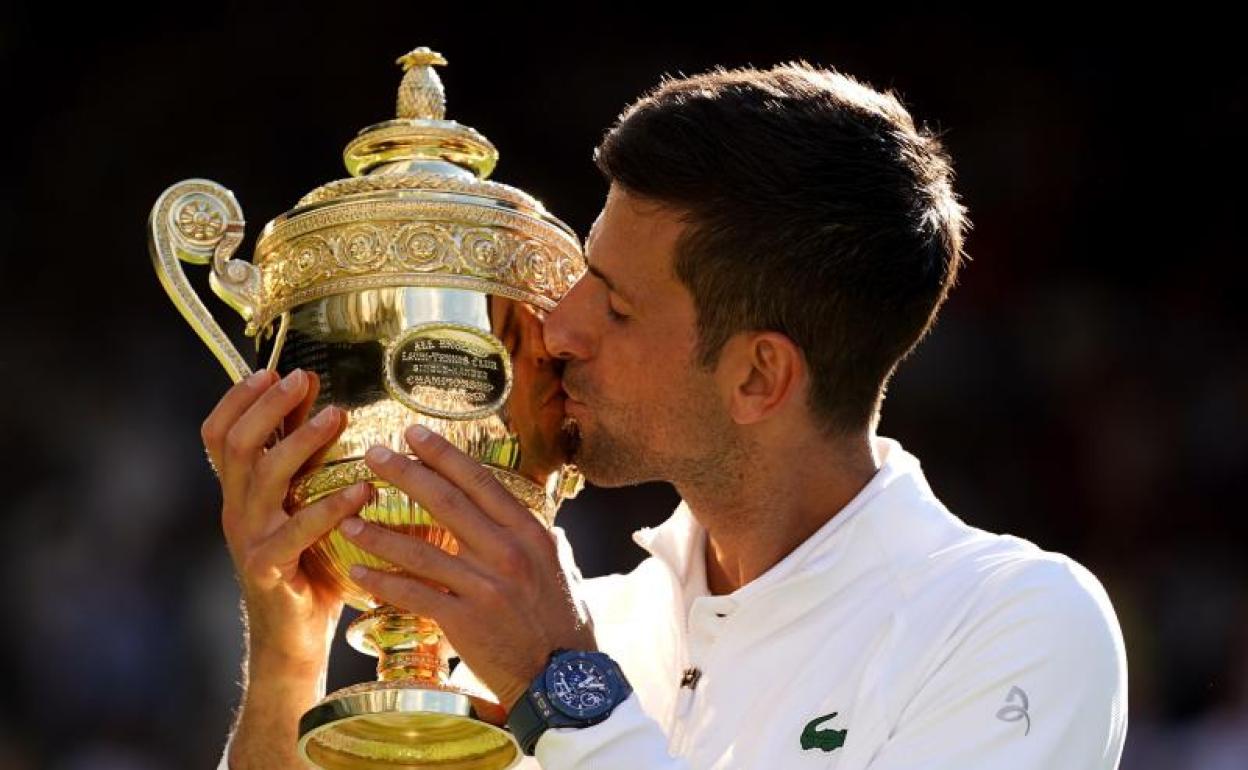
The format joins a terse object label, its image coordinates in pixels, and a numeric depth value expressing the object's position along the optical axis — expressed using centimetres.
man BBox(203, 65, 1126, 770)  495
